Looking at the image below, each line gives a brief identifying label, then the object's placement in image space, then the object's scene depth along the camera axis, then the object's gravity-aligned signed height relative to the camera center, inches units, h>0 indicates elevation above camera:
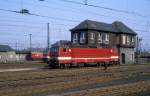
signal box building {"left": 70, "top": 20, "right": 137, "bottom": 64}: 2322.8 +197.6
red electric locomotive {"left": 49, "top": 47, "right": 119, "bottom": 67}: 1610.5 +30.5
